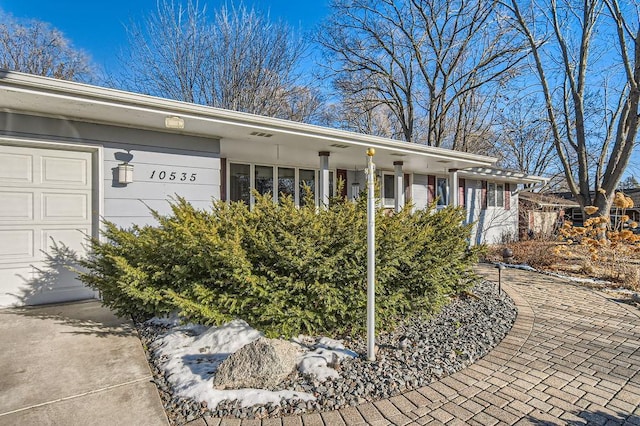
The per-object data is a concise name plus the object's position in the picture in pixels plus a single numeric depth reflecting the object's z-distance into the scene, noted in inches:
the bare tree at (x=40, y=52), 504.4
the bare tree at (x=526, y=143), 763.4
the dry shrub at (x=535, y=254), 314.8
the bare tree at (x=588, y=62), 362.0
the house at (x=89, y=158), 163.3
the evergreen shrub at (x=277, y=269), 120.3
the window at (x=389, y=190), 397.7
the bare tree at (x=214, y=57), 507.2
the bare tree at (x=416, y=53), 576.7
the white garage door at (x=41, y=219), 169.0
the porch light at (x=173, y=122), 177.8
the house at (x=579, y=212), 842.9
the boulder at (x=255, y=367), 94.9
